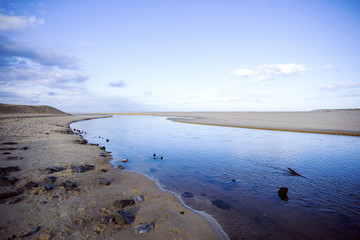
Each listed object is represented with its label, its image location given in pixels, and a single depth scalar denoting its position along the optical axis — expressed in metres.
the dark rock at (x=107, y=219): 5.23
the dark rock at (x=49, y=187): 6.89
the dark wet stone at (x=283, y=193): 7.58
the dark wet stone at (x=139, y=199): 6.66
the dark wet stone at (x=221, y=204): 6.80
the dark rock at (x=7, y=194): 6.04
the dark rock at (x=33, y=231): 4.39
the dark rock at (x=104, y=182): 8.09
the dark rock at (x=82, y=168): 9.41
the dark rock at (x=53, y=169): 8.95
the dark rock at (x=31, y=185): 6.95
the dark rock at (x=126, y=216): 5.25
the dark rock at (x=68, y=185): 7.21
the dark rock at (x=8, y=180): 7.02
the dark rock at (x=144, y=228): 4.90
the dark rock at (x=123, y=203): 6.19
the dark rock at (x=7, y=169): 8.15
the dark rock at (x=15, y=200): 5.76
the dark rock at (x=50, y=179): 7.69
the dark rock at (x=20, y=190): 6.45
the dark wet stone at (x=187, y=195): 7.61
